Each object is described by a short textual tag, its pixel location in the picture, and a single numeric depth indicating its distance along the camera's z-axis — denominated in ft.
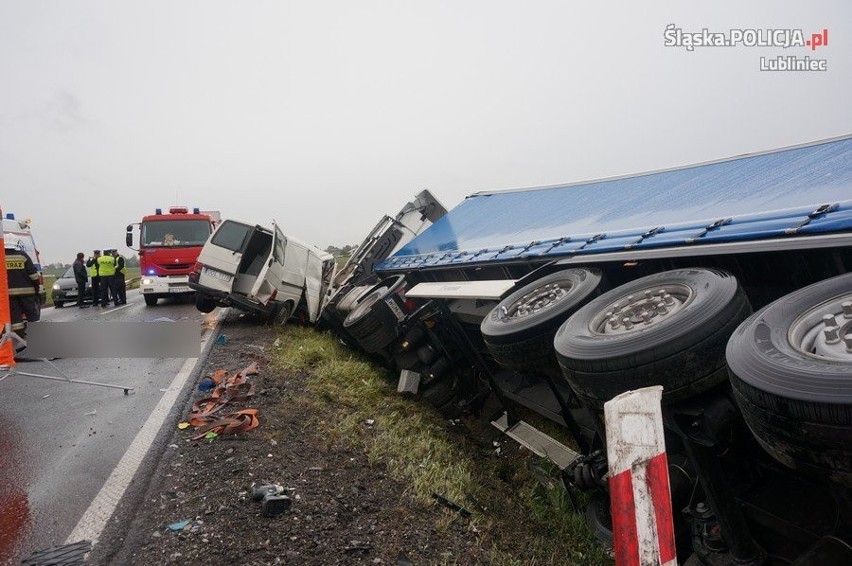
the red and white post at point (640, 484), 4.98
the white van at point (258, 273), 29.86
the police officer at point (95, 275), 49.52
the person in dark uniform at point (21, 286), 18.58
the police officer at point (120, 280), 49.88
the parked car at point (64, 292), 54.52
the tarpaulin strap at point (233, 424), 12.13
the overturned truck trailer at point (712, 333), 5.70
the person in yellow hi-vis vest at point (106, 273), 48.67
